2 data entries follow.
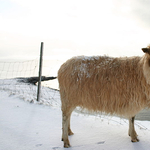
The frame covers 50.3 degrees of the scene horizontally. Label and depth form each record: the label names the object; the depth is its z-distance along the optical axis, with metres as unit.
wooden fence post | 5.61
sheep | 2.84
